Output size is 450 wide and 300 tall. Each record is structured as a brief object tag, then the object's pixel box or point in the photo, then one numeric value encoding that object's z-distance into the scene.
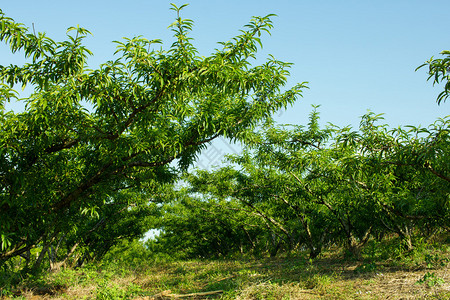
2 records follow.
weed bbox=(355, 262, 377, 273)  8.46
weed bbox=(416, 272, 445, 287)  6.25
